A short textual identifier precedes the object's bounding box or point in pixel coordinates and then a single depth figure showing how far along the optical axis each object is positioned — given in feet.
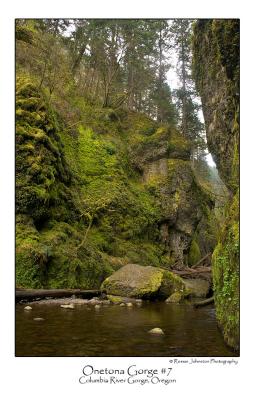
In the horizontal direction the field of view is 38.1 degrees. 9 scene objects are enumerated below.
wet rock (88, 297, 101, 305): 42.65
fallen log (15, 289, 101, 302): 39.15
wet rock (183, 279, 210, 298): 56.31
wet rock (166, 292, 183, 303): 49.29
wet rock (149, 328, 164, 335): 25.04
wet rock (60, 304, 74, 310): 36.55
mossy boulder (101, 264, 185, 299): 48.88
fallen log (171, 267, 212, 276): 74.96
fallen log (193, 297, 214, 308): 42.83
